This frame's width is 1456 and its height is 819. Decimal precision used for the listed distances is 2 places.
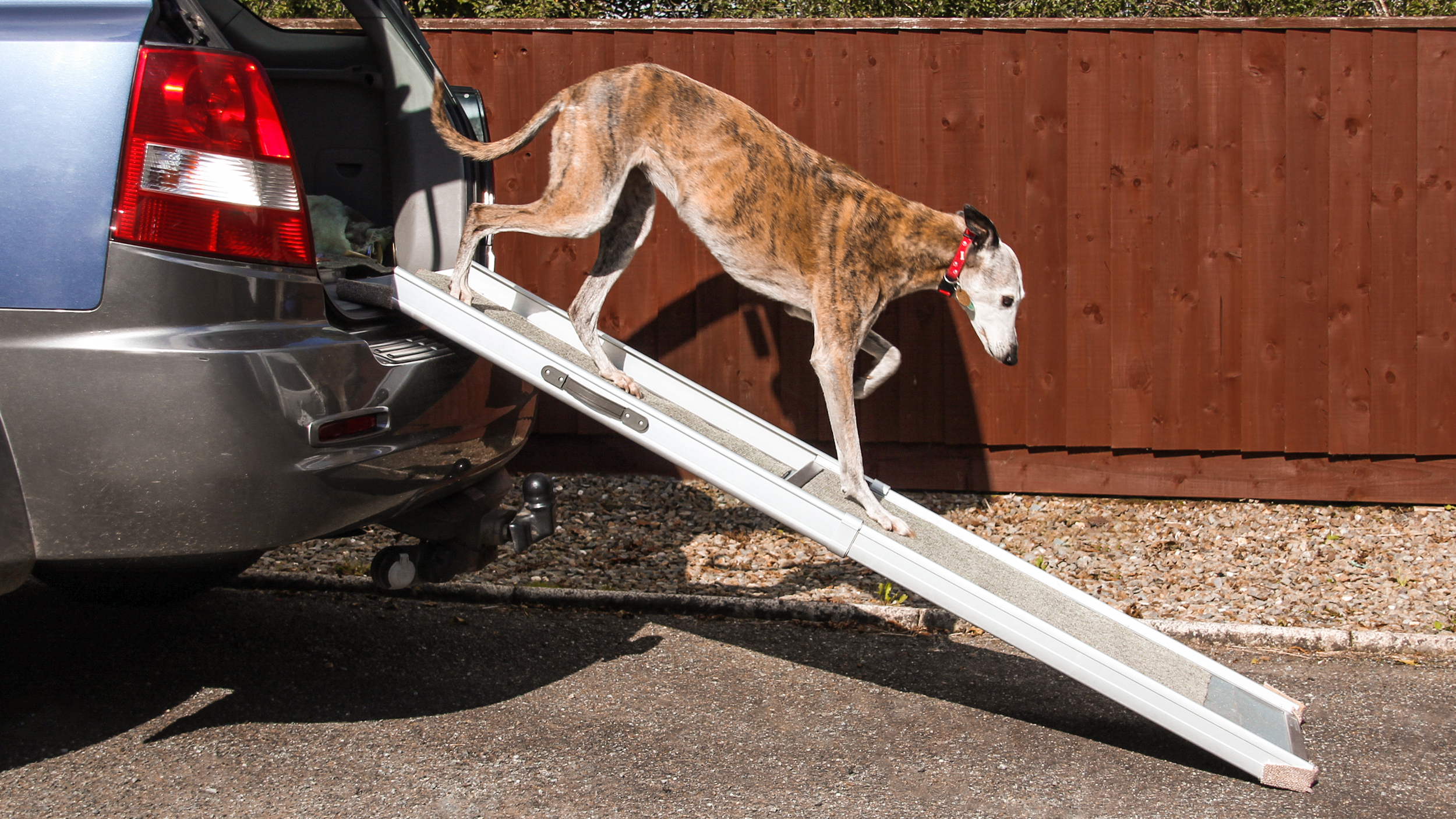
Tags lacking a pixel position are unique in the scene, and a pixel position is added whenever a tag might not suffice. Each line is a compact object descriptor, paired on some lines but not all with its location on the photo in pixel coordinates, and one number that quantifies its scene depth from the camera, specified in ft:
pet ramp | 9.82
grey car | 7.81
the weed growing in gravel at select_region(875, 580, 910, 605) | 15.71
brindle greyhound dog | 12.46
